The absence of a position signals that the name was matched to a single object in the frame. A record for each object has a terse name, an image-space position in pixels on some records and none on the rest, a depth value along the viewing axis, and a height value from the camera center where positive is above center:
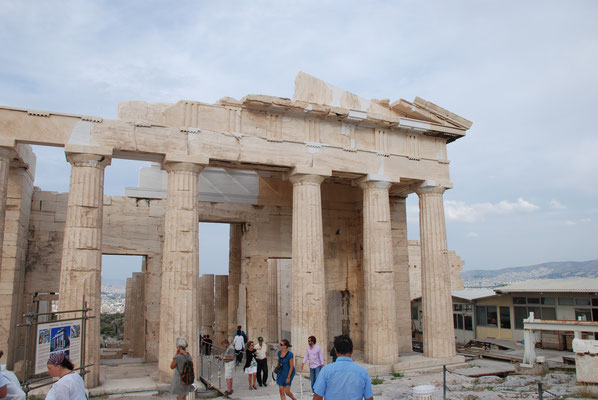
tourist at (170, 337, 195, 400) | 9.23 -2.02
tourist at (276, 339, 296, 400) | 10.35 -2.07
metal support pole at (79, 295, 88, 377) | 8.77 -1.08
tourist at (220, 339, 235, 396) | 12.25 -2.49
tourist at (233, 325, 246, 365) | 15.51 -2.22
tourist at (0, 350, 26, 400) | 5.67 -1.36
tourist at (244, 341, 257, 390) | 12.74 -2.44
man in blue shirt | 5.04 -1.16
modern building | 19.16 -1.70
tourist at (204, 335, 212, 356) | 18.45 -2.67
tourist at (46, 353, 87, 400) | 5.00 -1.12
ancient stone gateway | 12.93 +2.15
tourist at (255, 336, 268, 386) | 12.98 -2.40
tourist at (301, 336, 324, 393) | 10.53 -1.84
